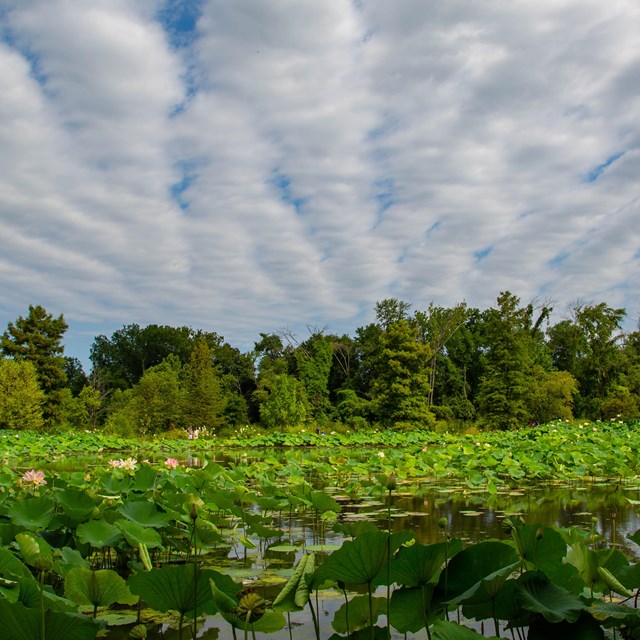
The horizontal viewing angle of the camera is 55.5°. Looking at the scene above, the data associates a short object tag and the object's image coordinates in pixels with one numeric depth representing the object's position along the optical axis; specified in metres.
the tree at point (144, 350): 47.97
